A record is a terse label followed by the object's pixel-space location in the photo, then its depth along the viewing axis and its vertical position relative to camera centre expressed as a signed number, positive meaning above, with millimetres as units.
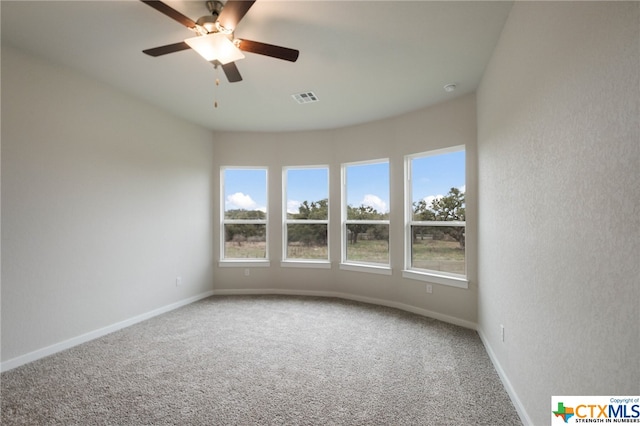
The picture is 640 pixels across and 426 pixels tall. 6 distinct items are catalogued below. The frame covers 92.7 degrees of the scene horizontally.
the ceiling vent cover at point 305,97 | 3637 +1420
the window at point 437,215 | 3834 -25
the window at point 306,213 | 5207 +7
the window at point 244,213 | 5316 +10
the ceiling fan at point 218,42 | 1968 +1205
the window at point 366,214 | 4676 -11
